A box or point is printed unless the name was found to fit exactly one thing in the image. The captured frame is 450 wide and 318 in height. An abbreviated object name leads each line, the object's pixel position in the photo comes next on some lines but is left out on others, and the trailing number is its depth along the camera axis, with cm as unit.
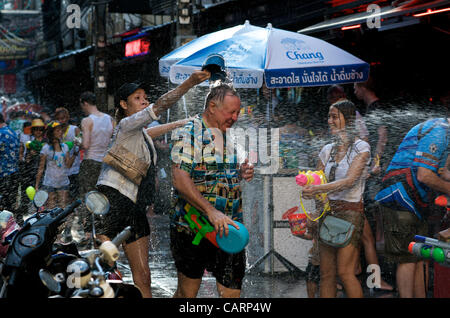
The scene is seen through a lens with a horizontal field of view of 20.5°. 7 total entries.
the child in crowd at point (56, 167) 1820
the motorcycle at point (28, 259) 617
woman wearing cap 960
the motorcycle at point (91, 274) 589
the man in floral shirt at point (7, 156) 1935
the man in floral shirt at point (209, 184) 793
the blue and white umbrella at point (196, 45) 1508
